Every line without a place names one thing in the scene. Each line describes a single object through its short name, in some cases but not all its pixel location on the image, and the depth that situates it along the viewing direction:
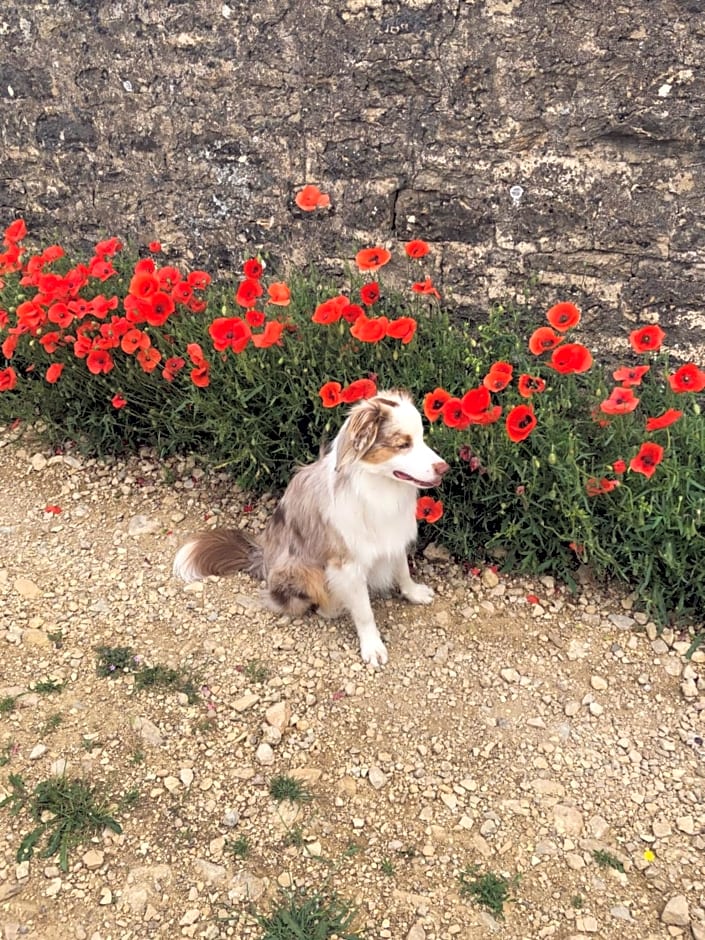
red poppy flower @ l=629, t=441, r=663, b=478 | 3.21
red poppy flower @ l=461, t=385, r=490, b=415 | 3.29
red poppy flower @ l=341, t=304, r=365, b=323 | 3.74
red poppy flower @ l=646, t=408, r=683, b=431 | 3.21
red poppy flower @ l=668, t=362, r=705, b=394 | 3.38
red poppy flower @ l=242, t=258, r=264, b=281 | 3.85
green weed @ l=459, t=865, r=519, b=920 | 2.59
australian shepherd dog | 2.98
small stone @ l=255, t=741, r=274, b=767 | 3.10
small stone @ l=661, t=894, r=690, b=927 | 2.54
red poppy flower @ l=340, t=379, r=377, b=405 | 3.46
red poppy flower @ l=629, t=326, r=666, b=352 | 3.42
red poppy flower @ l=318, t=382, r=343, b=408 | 3.45
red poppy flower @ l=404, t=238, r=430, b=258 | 3.84
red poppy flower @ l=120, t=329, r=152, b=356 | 3.94
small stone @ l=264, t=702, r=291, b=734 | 3.23
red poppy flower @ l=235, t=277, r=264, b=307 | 3.85
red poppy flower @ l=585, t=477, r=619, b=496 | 3.43
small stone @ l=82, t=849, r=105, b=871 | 2.72
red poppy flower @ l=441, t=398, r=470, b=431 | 3.36
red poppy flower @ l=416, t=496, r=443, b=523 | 3.62
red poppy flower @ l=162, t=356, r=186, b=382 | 4.06
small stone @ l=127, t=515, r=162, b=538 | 4.24
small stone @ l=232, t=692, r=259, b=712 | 3.30
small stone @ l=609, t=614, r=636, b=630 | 3.58
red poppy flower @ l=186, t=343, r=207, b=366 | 3.88
